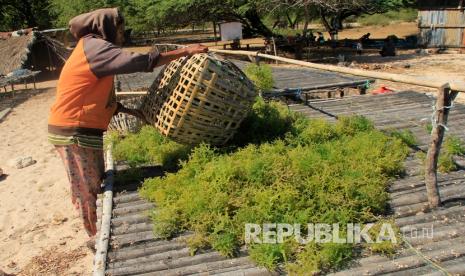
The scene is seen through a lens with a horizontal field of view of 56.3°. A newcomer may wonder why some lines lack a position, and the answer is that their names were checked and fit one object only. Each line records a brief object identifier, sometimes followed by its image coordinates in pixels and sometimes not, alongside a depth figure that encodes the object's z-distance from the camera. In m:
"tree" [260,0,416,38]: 17.98
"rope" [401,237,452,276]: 2.61
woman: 3.50
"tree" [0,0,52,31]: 33.34
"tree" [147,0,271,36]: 19.08
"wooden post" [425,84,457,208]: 3.24
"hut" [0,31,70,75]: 19.22
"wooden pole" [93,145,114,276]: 2.85
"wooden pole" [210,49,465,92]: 3.16
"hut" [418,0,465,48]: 22.34
